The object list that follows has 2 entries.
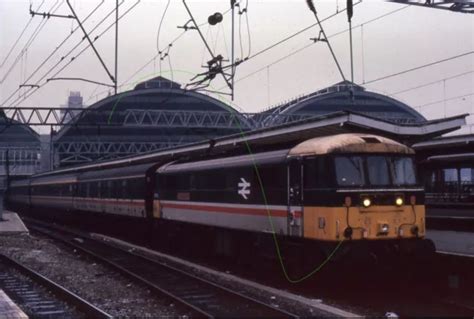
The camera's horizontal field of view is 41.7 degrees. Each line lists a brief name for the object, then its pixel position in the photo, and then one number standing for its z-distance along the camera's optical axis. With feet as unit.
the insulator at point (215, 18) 52.44
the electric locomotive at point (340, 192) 40.27
